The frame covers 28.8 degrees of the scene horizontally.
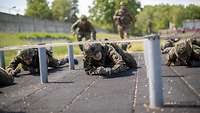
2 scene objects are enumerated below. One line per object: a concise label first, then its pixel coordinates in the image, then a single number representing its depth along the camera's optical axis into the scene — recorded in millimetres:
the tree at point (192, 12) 88944
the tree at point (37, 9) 93188
